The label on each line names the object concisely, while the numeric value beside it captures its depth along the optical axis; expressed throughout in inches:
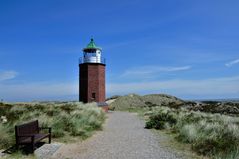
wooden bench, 325.4
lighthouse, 1279.5
